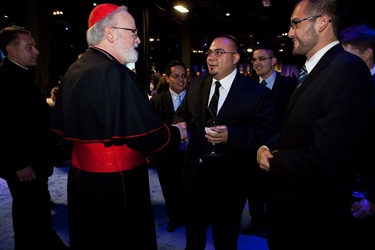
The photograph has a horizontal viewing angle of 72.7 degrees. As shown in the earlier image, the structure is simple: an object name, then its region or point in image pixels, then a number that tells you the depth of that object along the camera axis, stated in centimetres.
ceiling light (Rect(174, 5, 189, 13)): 848
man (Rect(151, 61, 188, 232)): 337
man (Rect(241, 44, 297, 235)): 334
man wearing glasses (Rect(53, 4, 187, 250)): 160
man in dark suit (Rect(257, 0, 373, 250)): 132
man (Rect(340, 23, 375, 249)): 172
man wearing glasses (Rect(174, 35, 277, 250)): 223
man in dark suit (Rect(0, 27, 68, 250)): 244
